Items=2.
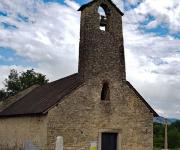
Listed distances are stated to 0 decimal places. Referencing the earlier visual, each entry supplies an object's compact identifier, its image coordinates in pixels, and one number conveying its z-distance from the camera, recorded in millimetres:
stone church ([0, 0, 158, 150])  12611
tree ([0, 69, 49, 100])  26561
